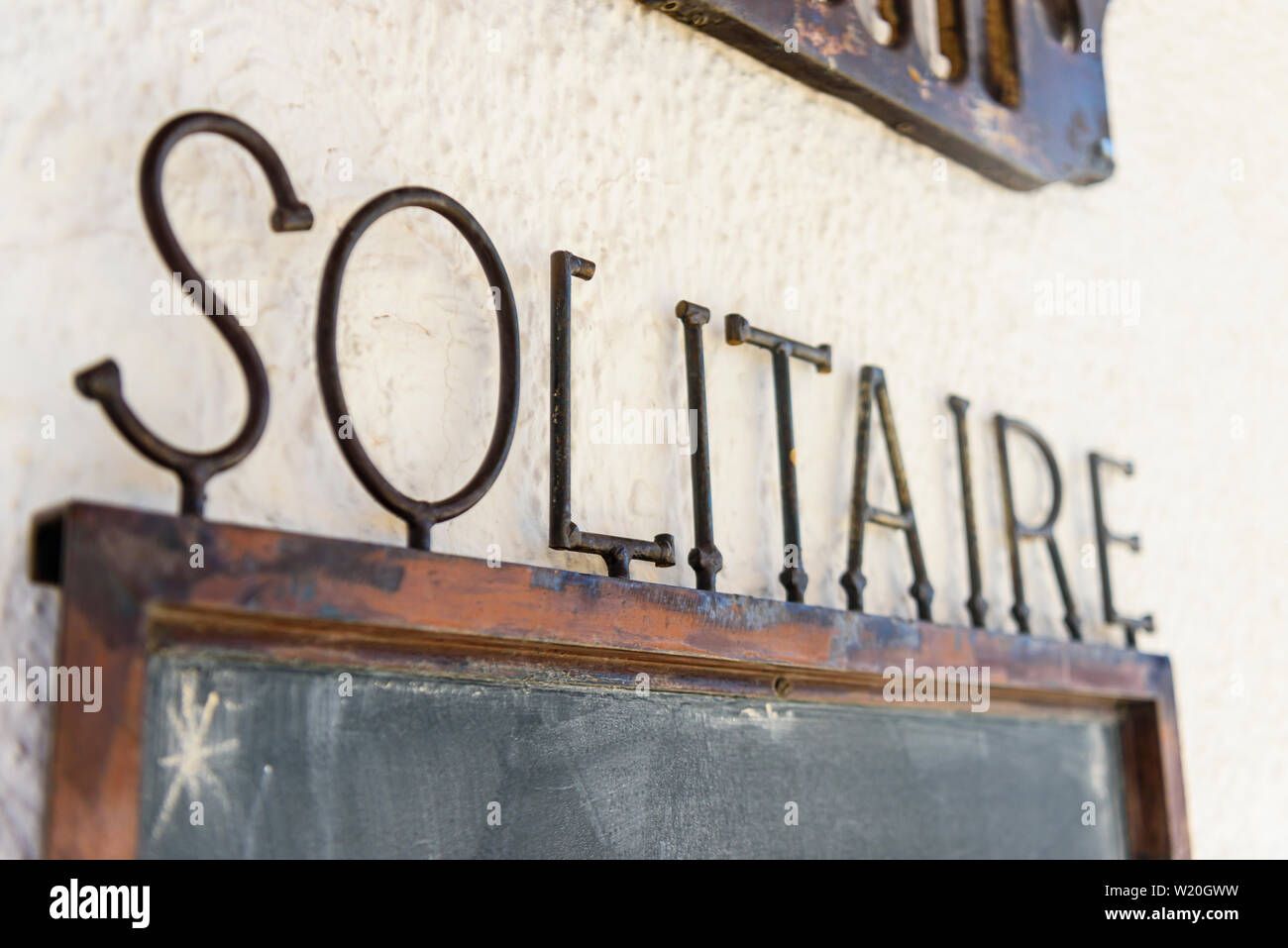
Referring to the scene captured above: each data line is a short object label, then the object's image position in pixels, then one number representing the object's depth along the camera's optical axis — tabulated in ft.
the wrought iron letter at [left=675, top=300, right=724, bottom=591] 2.64
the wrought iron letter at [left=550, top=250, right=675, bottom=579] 2.40
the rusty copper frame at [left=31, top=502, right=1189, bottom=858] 1.69
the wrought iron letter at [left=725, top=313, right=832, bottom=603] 2.84
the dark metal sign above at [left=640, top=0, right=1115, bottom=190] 3.14
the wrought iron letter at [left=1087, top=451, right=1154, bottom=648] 3.92
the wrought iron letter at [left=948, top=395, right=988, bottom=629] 3.38
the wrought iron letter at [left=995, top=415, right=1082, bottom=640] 3.59
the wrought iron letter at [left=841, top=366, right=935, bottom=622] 3.08
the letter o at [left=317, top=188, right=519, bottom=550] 2.09
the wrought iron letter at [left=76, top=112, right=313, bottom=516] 1.78
